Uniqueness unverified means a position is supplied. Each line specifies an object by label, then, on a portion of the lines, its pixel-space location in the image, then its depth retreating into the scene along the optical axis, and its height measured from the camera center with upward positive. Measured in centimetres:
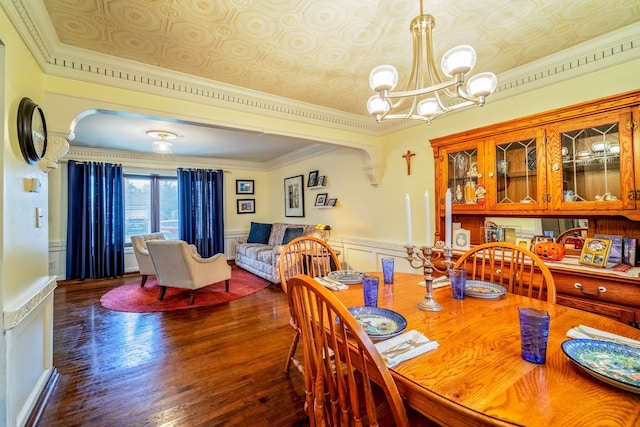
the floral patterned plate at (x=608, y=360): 69 -42
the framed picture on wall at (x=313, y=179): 497 +67
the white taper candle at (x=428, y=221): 118 -3
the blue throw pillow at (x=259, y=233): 585 -35
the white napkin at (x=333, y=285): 160 -41
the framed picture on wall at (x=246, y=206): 651 +26
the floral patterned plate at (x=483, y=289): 138 -41
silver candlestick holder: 120 -25
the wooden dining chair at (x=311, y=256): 198 -31
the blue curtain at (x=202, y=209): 565 +18
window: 544 +28
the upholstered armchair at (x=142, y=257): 417 -58
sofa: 443 -56
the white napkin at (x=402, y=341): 84 -43
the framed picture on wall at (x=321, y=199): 478 +29
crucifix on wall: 324 +67
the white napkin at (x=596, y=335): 88 -42
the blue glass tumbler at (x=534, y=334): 80 -36
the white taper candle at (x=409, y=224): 124 -4
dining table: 62 -45
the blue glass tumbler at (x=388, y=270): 169 -34
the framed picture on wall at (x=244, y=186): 646 +73
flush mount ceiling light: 384 +118
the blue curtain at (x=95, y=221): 466 -2
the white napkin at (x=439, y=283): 161 -41
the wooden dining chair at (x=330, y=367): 69 -44
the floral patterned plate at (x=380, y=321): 99 -42
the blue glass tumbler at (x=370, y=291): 126 -35
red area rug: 346 -109
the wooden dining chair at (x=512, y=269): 147 -39
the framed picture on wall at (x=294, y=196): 545 +41
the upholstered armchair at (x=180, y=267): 339 -63
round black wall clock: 145 +51
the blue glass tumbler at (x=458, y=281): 138 -34
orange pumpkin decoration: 199 -29
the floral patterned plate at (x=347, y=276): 171 -40
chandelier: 122 +66
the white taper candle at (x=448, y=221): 121 -3
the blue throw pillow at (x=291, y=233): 507 -32
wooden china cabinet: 168 +26
